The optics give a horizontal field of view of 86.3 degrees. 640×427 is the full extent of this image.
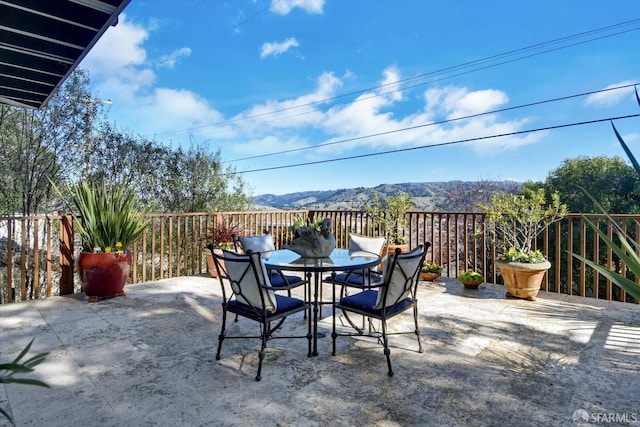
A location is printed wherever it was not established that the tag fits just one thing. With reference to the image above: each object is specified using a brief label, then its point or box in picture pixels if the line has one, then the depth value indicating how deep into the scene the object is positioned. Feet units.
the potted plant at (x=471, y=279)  14.71
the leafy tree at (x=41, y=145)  24.74
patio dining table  8.30
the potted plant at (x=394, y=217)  18.62
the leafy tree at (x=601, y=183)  33.68
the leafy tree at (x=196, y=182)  30.35
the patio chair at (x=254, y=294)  7.36
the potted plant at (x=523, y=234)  13.07
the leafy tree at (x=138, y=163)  29.71
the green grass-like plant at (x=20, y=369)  2.07
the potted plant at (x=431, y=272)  16.47
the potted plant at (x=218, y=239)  17.13
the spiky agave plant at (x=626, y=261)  3.39
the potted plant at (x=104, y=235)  12.85
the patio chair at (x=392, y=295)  7.48
